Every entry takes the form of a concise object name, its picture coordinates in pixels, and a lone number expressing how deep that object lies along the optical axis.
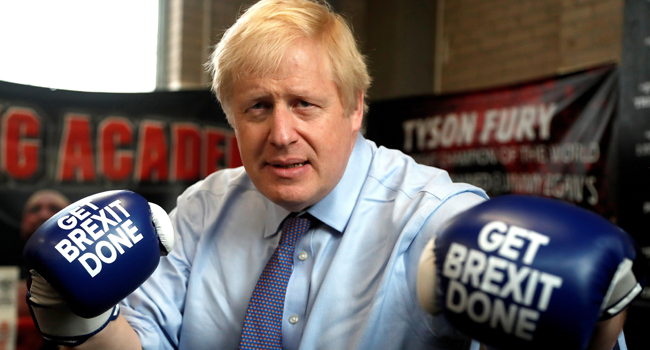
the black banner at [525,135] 2.44
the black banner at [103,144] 2.35
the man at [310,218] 1.09
